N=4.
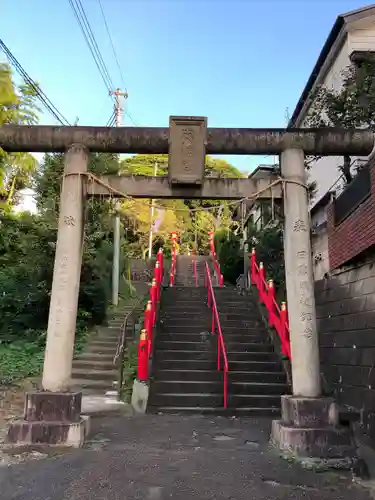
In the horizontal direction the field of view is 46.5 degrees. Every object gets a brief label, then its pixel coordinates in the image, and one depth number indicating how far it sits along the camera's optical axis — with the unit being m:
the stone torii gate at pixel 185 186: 6.15
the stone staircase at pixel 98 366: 10.25
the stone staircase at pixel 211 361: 8.74
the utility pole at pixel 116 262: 15.57
